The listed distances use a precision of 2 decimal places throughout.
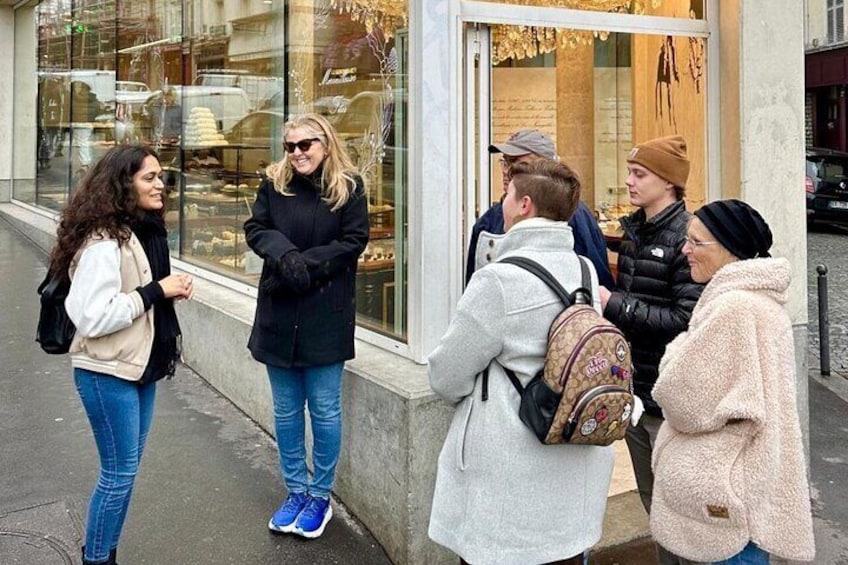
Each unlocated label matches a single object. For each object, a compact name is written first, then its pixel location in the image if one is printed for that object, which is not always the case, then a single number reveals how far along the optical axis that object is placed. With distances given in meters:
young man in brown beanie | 3.24
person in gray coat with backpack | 2.40
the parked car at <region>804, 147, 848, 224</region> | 18.22
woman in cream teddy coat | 2.41
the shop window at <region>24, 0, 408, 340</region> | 4.52
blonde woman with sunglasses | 3.73
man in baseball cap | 3.51
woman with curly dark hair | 3.11
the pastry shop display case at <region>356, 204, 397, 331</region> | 4.50
